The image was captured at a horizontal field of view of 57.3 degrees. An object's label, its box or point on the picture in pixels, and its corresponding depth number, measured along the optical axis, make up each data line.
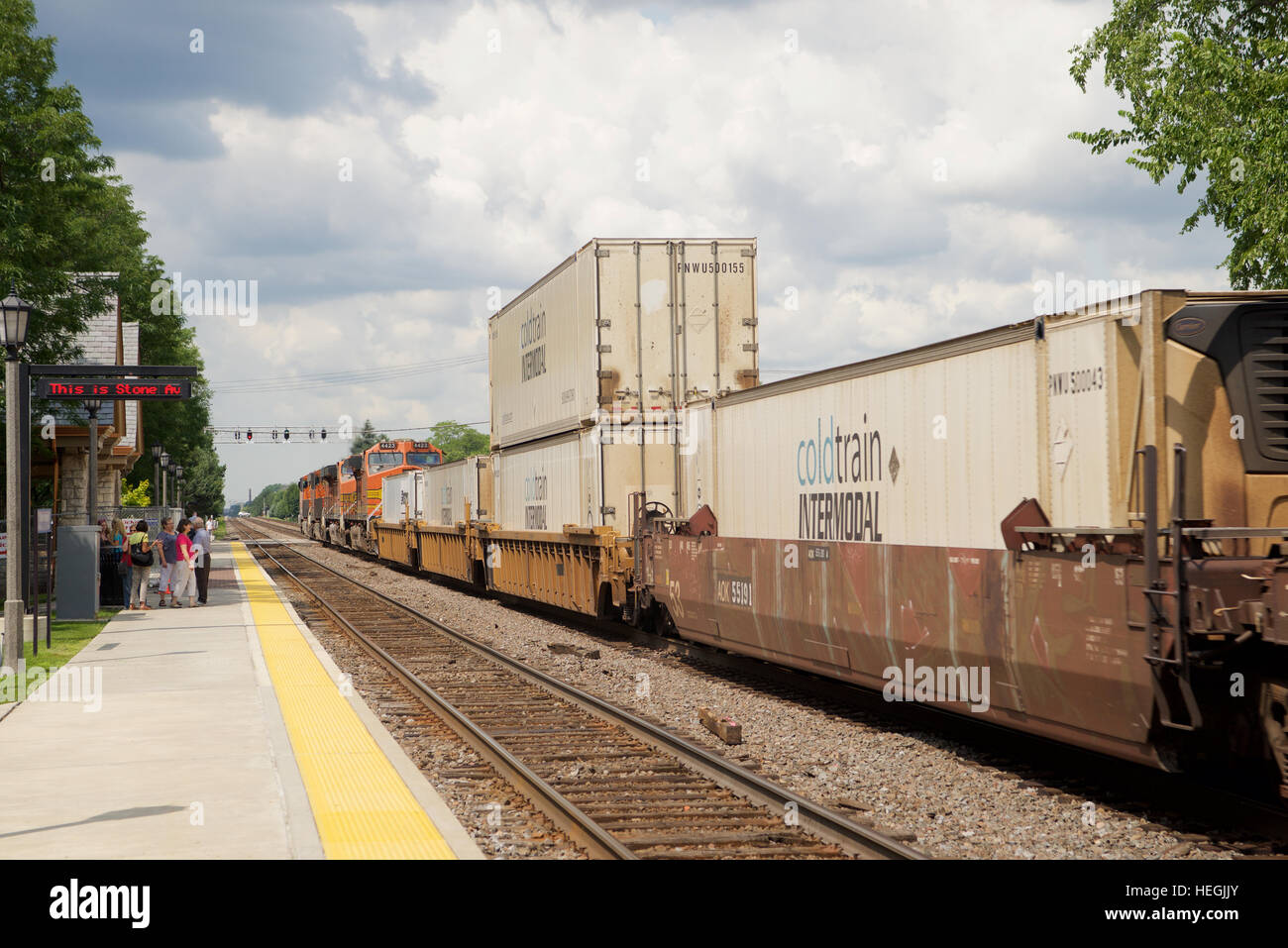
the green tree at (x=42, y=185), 22.05
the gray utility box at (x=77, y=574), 19.80
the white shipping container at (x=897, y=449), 8.60
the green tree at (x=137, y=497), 57.03
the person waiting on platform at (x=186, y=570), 22.75
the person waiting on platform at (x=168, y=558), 22.84
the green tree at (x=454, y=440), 169.07
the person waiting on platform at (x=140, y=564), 22.06
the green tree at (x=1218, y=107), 18.44
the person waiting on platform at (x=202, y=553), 23.52
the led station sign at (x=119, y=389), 17.55
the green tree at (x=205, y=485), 95.62
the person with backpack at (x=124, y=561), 23.39
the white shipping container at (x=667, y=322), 16.62
